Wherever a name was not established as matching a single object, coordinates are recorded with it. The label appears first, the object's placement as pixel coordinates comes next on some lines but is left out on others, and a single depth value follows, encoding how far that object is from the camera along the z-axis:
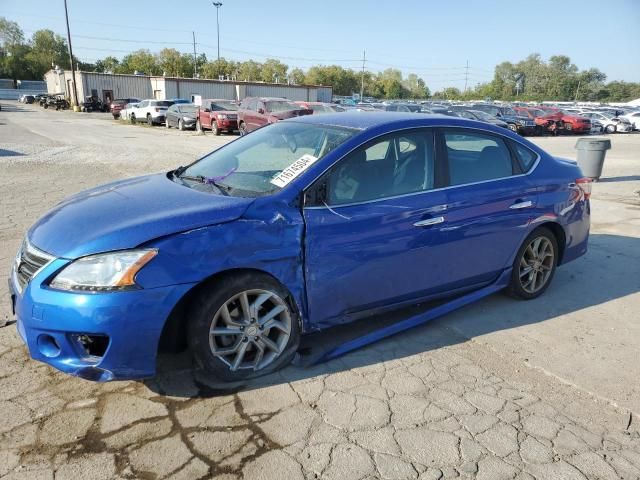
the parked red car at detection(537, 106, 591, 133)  28.84
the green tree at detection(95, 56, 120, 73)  107.69
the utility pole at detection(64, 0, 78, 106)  46.89
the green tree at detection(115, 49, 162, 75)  98.07
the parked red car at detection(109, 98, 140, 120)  37.22
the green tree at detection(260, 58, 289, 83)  114.62
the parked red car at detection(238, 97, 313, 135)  21.37
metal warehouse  45.72
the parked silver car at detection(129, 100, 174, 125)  30.25
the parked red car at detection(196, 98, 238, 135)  23.73
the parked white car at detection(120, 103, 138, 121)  32.96
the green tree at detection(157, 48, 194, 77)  95.44
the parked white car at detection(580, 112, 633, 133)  33.25
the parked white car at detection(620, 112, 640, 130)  34.35
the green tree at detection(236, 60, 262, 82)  110.25
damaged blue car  2.71
